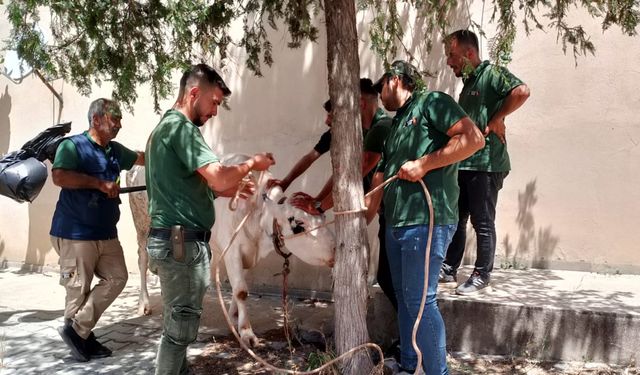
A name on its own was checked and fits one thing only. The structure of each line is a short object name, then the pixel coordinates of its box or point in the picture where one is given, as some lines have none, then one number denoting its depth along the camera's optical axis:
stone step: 3.91
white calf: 4.02
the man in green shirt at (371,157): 3.98
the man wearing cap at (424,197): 3.12
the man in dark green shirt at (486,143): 4.12
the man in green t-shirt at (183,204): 3.12
